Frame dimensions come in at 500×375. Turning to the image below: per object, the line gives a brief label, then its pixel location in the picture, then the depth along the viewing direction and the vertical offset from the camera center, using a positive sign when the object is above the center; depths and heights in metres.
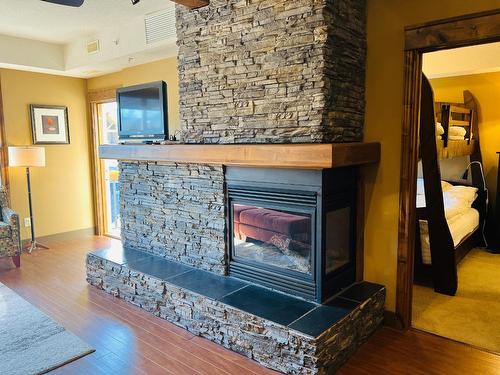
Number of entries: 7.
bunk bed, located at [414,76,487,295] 3.25 -0.57
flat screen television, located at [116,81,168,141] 3.69 +0.39
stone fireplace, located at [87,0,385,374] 2.44 -0.30
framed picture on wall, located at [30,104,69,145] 5.30 +0.41
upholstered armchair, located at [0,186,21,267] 4.36 -0.97
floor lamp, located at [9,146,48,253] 4.85 -0.04
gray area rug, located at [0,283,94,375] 2.46 -1.36
